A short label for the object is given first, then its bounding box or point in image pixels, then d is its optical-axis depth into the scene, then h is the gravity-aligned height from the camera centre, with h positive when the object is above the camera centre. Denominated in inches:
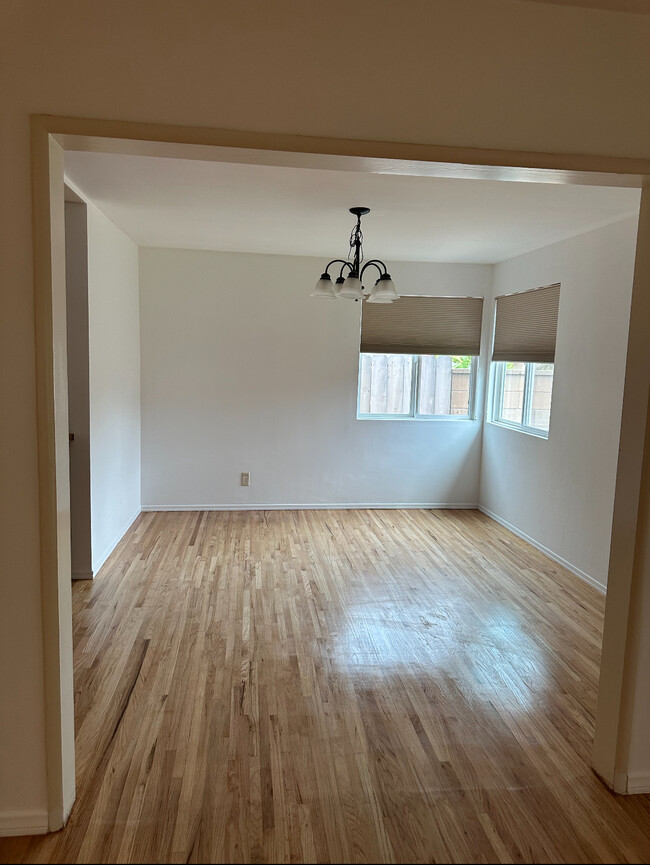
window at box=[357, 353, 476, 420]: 231.8 -4.1
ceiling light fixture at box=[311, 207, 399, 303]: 149.9 +23.4
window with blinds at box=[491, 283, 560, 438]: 188.2 +7.8
